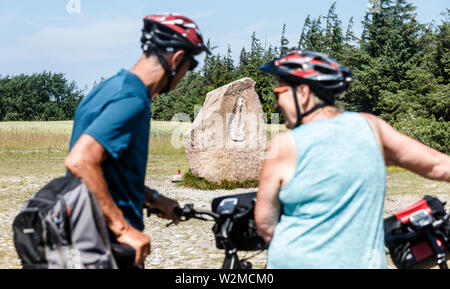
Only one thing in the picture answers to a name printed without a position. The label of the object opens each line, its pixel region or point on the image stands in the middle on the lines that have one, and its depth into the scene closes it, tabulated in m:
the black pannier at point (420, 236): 2.42
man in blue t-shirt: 2.14
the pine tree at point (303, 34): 65.18
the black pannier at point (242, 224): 2.53
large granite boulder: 12.56
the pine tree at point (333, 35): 55.84
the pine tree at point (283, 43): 64.31
